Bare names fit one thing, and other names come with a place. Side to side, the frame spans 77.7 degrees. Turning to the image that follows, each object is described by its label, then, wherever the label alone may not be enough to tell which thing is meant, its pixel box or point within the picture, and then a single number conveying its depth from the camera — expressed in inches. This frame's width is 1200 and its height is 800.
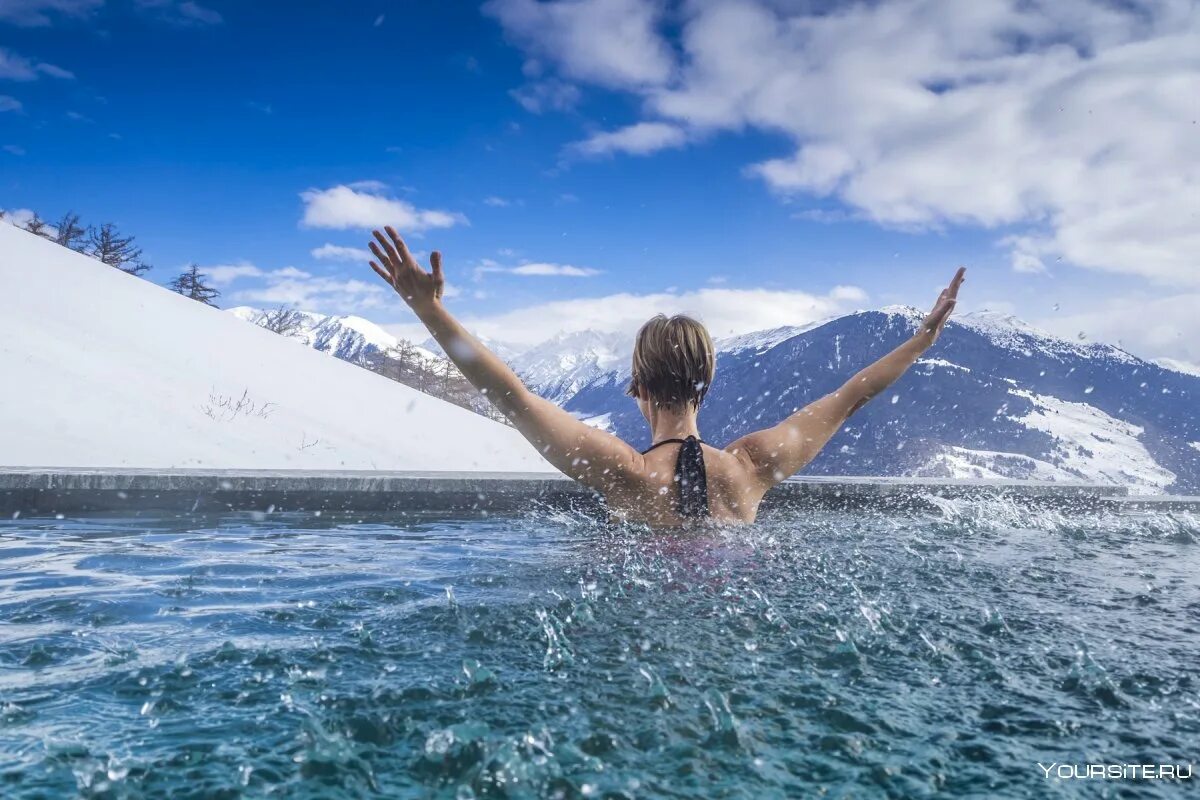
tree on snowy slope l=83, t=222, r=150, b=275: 2069.4
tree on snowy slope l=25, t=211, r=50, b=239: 1856.5
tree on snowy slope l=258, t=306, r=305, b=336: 2299.1
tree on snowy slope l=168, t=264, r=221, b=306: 1996.8
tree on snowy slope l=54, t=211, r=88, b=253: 2037.4
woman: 123.9
